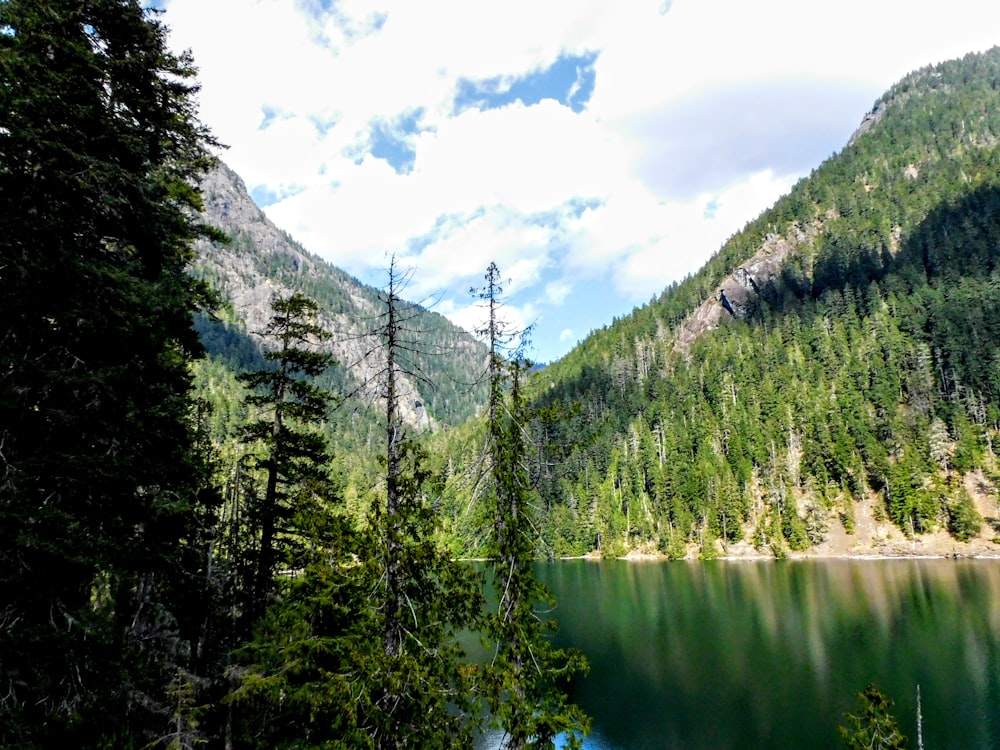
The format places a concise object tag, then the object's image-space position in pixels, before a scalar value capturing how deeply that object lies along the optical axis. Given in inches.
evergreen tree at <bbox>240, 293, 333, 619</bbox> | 655.8
